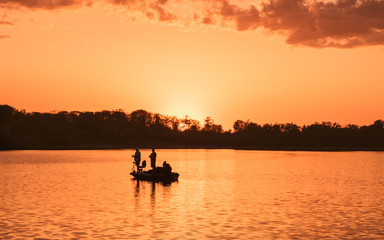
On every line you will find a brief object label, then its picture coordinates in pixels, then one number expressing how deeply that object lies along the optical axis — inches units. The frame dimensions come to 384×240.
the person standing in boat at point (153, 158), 1993.1
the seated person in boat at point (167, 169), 1908.2
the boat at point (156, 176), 1913.8
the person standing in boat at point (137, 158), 2106.3
